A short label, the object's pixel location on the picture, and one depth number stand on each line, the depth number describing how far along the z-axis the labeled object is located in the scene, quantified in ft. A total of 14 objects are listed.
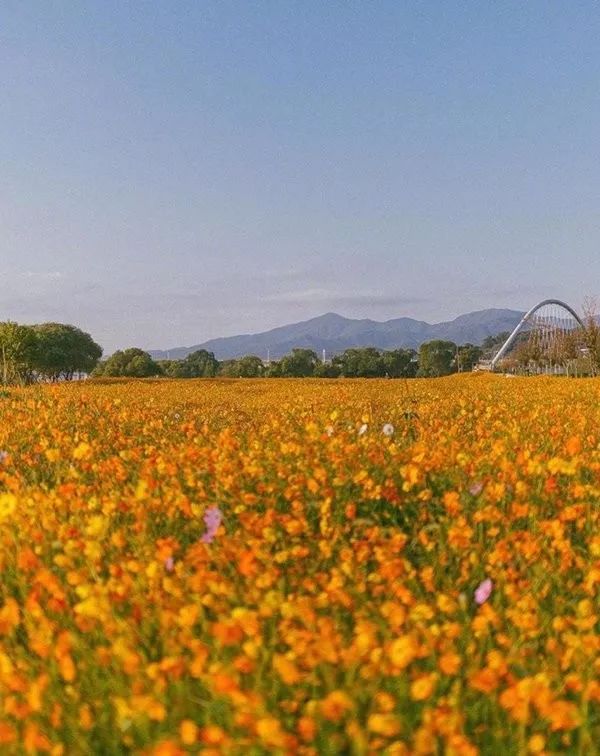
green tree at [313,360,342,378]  263.08
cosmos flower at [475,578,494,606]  9.53
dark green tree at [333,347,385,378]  297.53
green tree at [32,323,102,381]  257.55
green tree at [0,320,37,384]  140.77
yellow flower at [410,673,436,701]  7.25
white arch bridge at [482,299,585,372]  211.41
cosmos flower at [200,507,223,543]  11.28
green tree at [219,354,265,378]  274.57
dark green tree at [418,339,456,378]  341.82
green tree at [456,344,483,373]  378.94
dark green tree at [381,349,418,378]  303.89
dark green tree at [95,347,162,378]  275.59
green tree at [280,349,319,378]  247.29
